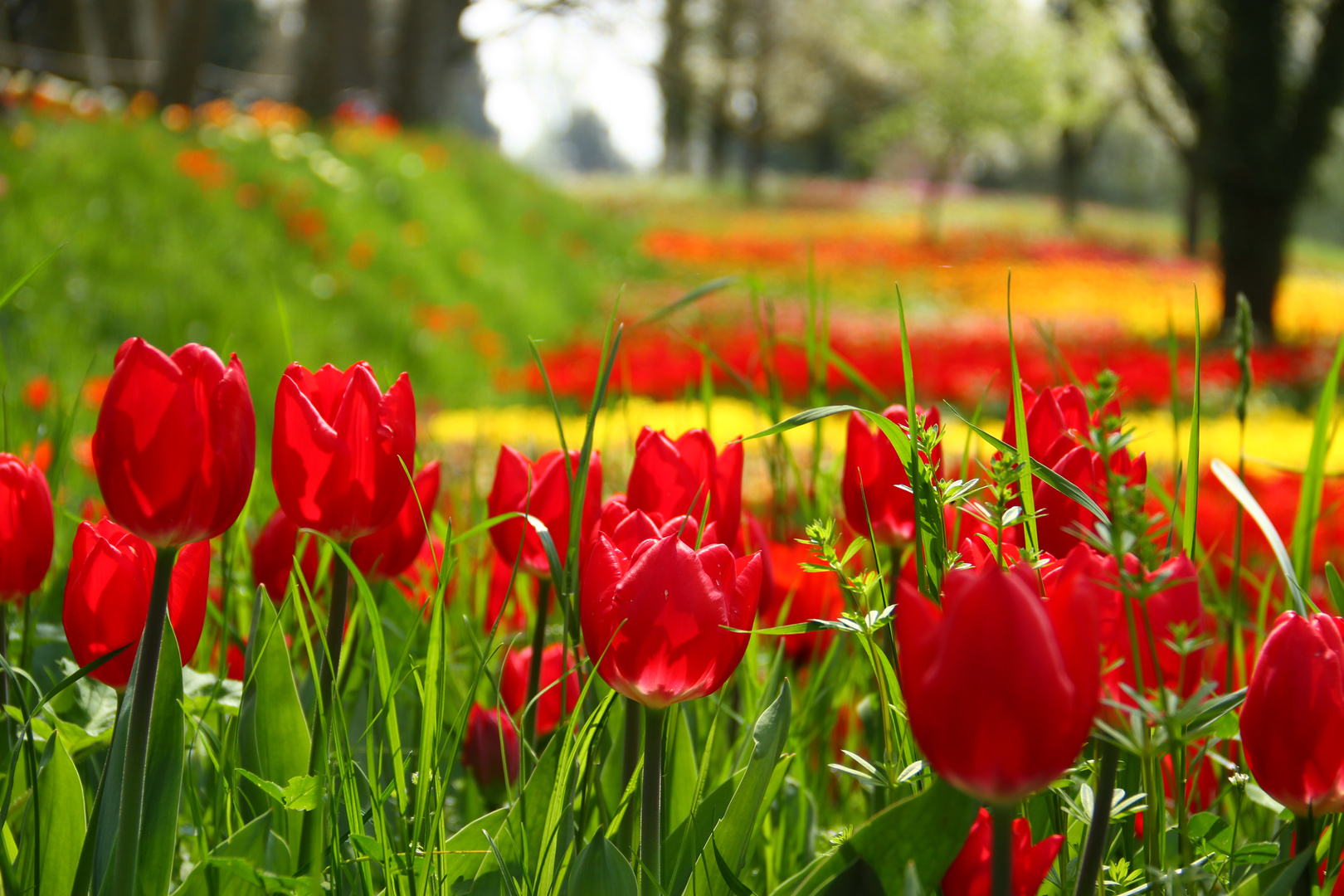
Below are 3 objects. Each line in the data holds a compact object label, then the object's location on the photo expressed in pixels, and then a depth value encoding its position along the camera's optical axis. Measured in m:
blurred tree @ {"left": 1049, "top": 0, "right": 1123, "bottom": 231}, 19.25
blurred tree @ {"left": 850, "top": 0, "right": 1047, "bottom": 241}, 23.88
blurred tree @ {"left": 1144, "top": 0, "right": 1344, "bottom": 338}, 8.60
